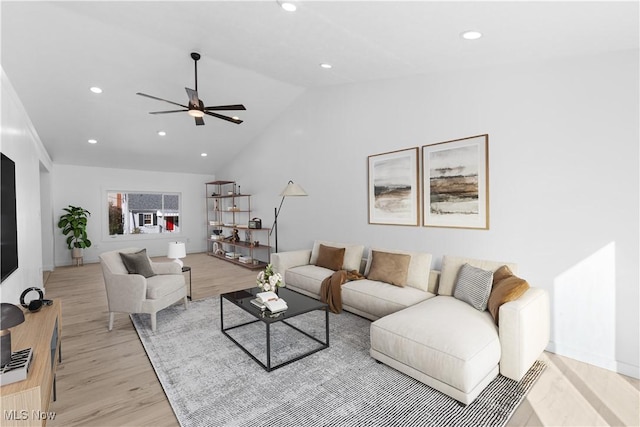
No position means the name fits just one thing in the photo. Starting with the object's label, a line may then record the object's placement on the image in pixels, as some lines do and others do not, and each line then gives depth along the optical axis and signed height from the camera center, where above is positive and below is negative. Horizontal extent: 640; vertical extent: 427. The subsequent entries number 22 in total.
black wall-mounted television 2.41 -0.06
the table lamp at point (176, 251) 4.35 -0.59
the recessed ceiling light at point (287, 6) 2.40 +1.62
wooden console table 1.31 -0.79
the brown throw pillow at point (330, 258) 4.42 -0.75
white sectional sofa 2.10 -1.00
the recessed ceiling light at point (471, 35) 2.45 +1.38
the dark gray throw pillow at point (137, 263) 3.68 -0.65
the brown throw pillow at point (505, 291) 2.48 -0.73
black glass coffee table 2.62 -0.94
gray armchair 3.33 -0.90
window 8.03 -0.07
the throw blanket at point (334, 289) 3.80 -1.03
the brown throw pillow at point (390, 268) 3.59 -0.75
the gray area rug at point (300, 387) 1.97 -1.34
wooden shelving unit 7.01 -0.55
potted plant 6.90 -0.38
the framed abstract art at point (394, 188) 3.93 +0.25
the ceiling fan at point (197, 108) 3.52 +1.23
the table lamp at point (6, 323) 1.45 -0.60
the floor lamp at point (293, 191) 5.00 +0.28
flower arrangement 3.06 -0.73
